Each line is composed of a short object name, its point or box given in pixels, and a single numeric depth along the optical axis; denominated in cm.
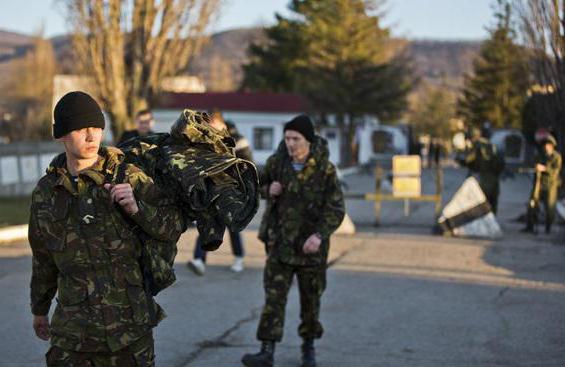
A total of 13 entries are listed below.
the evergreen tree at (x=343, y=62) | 4734
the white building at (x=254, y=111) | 4566
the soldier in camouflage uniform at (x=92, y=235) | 341
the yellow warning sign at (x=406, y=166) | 1580
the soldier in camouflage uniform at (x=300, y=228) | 582
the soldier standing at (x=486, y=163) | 1457
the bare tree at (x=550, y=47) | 1495
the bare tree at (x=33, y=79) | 7775
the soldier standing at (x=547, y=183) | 1448
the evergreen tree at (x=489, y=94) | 5391
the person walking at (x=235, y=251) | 970
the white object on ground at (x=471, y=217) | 1369
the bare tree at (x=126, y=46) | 2061
